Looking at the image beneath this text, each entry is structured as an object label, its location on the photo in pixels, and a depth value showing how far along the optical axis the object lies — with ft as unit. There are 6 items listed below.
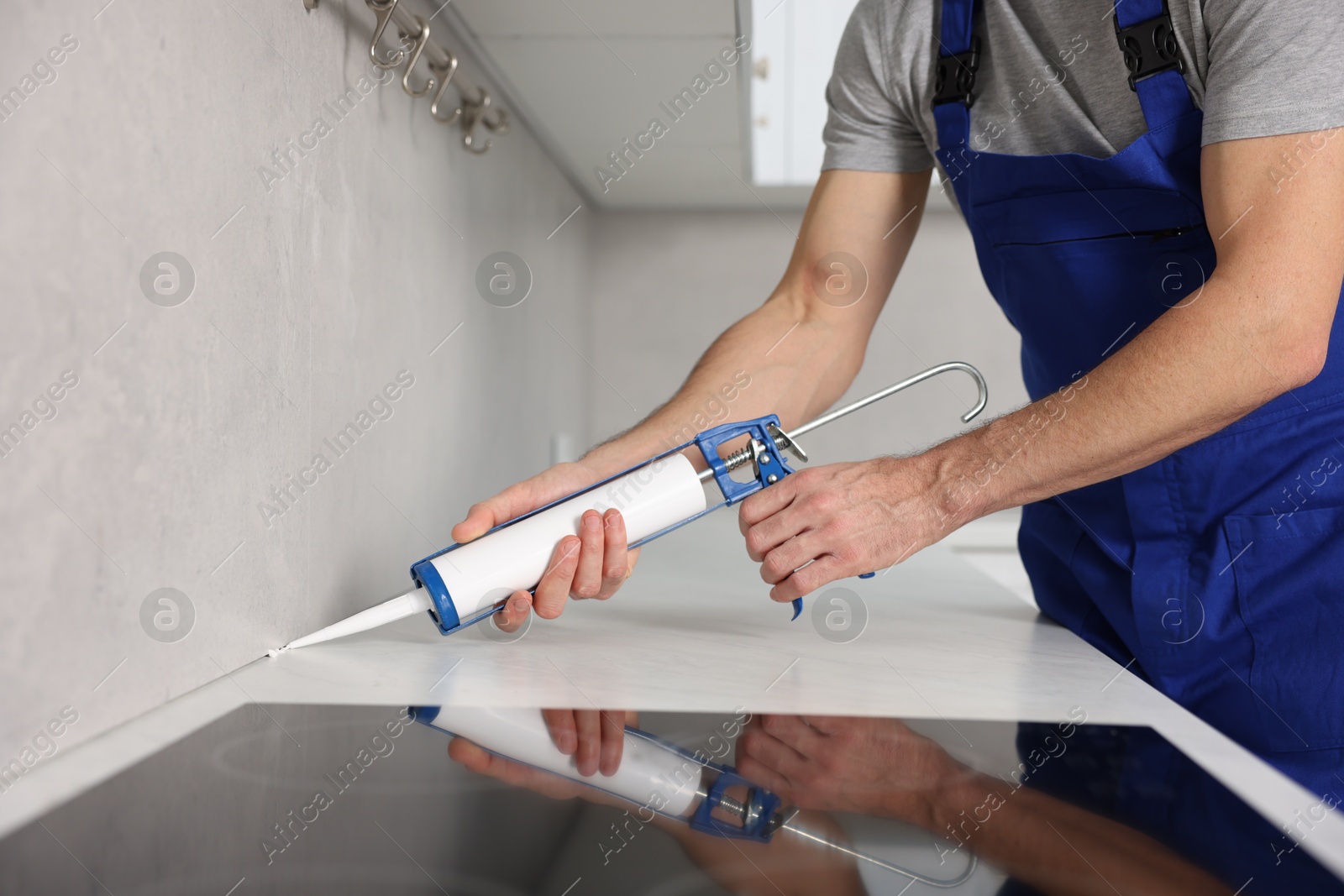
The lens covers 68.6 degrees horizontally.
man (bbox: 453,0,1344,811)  2.29
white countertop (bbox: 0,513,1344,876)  1.80
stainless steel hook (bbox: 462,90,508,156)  4.17
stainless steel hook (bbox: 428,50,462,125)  3.45
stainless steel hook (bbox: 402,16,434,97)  3.06
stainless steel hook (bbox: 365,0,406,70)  2.88
